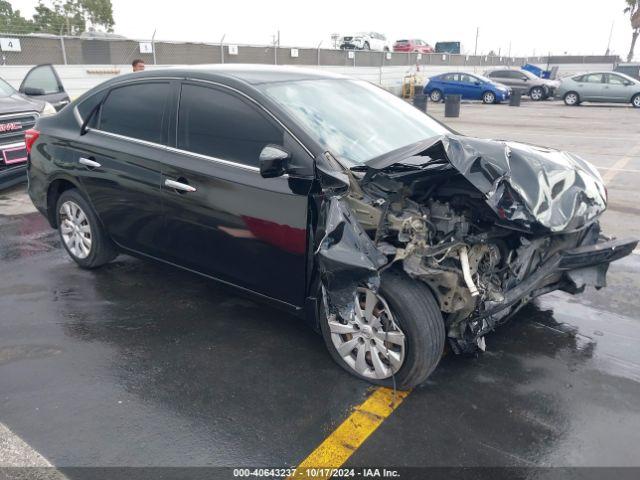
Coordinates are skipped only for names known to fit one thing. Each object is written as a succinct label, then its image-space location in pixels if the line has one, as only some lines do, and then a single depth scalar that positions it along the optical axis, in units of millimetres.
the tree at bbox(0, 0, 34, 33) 16531
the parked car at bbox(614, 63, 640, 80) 32344
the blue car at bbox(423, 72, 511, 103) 24438
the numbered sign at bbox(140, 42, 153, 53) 17062
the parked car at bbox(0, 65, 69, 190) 7363
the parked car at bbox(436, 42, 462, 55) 46312
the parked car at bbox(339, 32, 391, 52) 34469
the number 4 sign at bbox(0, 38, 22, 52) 13132
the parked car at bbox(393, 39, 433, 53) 37938
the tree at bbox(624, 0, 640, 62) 55250
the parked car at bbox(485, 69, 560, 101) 26266
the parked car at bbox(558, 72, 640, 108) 22109
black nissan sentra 2979
